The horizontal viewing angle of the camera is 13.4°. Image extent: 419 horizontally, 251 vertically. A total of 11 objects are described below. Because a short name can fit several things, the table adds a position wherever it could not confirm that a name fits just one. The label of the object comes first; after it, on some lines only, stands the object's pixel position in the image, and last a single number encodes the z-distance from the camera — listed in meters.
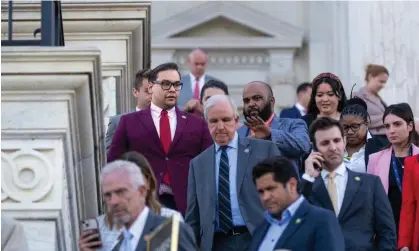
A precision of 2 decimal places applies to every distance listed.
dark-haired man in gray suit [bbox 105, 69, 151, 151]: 15.02
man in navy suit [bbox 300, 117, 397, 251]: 12.20
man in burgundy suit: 13.20
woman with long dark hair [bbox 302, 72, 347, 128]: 14.62
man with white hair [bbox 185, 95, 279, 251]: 12.14
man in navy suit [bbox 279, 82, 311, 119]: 19.47
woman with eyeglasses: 14.28
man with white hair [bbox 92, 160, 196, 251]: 9.93
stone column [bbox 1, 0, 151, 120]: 16.19
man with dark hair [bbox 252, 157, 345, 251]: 10.76
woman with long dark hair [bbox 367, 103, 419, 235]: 13.83
